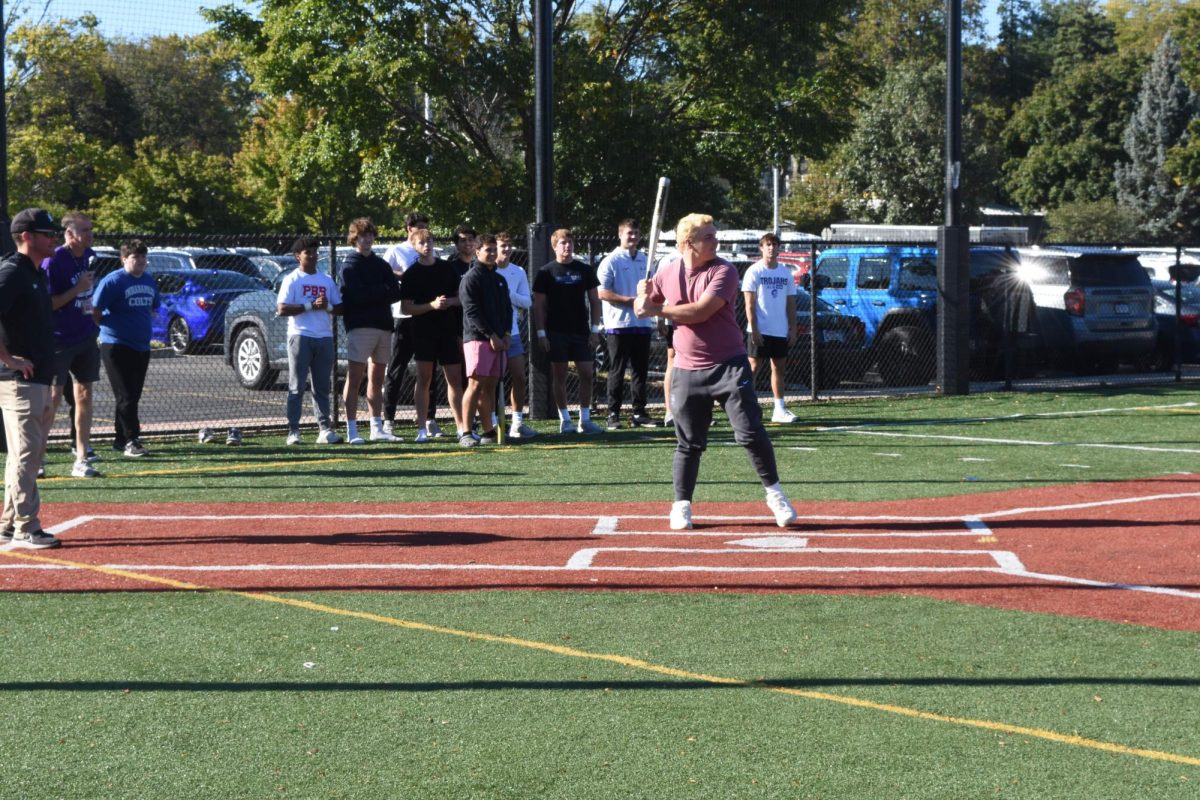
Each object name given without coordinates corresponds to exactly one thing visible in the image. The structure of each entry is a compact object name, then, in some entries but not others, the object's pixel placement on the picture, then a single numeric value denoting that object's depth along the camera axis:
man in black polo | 8.95
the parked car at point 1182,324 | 23.55
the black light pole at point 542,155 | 16.92
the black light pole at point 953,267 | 20.22
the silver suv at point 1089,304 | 21.20
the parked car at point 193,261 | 28.34
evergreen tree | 59.12
